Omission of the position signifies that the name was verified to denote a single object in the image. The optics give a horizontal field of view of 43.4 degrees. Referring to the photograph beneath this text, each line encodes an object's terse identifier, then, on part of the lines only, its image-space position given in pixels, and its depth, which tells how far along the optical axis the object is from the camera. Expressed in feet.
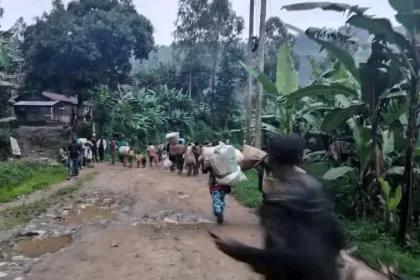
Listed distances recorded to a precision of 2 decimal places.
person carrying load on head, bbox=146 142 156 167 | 75.10
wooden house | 113.91
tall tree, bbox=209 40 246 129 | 128.67
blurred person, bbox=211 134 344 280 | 8.66
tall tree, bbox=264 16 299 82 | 120.98
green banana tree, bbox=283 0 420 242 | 20.27
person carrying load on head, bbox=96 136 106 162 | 83.91
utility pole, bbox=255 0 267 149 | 48.65
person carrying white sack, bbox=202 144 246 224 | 29.50
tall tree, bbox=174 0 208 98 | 127.44
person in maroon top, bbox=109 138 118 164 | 80.28
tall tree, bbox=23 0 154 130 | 100.42
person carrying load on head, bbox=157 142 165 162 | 80.48
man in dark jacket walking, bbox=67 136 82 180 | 57.16
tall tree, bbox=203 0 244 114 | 126.31
